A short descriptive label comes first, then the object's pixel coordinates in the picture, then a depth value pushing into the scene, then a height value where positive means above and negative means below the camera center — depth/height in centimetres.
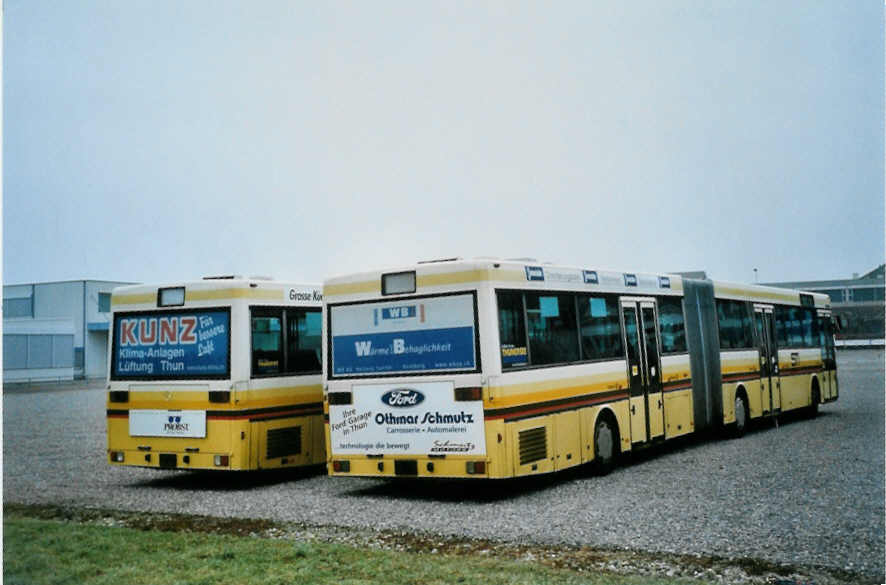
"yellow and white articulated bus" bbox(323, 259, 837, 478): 1088 +28
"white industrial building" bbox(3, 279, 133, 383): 4662 +433
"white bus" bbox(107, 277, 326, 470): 1250 +38
